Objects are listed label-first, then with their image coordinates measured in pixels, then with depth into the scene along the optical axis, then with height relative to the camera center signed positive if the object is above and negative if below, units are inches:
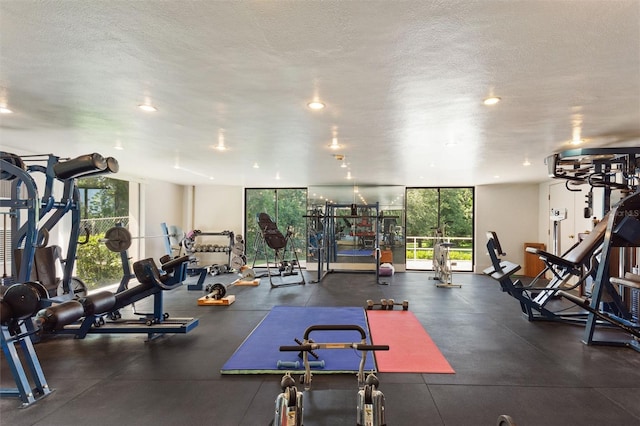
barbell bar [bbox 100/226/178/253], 172.7 -13.0
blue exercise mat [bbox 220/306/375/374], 116.7 -54.0
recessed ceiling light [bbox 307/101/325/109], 111.8 +38.2
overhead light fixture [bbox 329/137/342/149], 164.9 +37.6
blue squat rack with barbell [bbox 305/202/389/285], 352.5 -18.7
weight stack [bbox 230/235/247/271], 310.7 -38.1
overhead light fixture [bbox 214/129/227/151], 154.3 +37.8
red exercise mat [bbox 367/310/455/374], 119.0 -54.5
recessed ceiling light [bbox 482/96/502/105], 106.4 +38.1
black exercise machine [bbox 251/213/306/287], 275.6 -20.8
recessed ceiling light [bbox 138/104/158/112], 115.4 +38.0
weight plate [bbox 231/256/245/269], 309.9 -44.1
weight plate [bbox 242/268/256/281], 282.5 -49.6
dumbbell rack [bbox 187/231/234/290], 284.7 -37.1
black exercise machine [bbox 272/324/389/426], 67.3 -38.6
